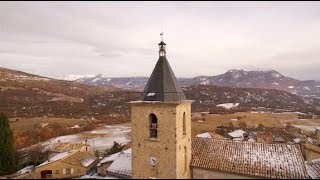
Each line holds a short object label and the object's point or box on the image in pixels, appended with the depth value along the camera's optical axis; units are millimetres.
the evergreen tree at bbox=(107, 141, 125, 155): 27750
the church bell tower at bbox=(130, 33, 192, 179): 12415
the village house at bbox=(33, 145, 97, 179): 21721
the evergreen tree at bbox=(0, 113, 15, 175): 23985
